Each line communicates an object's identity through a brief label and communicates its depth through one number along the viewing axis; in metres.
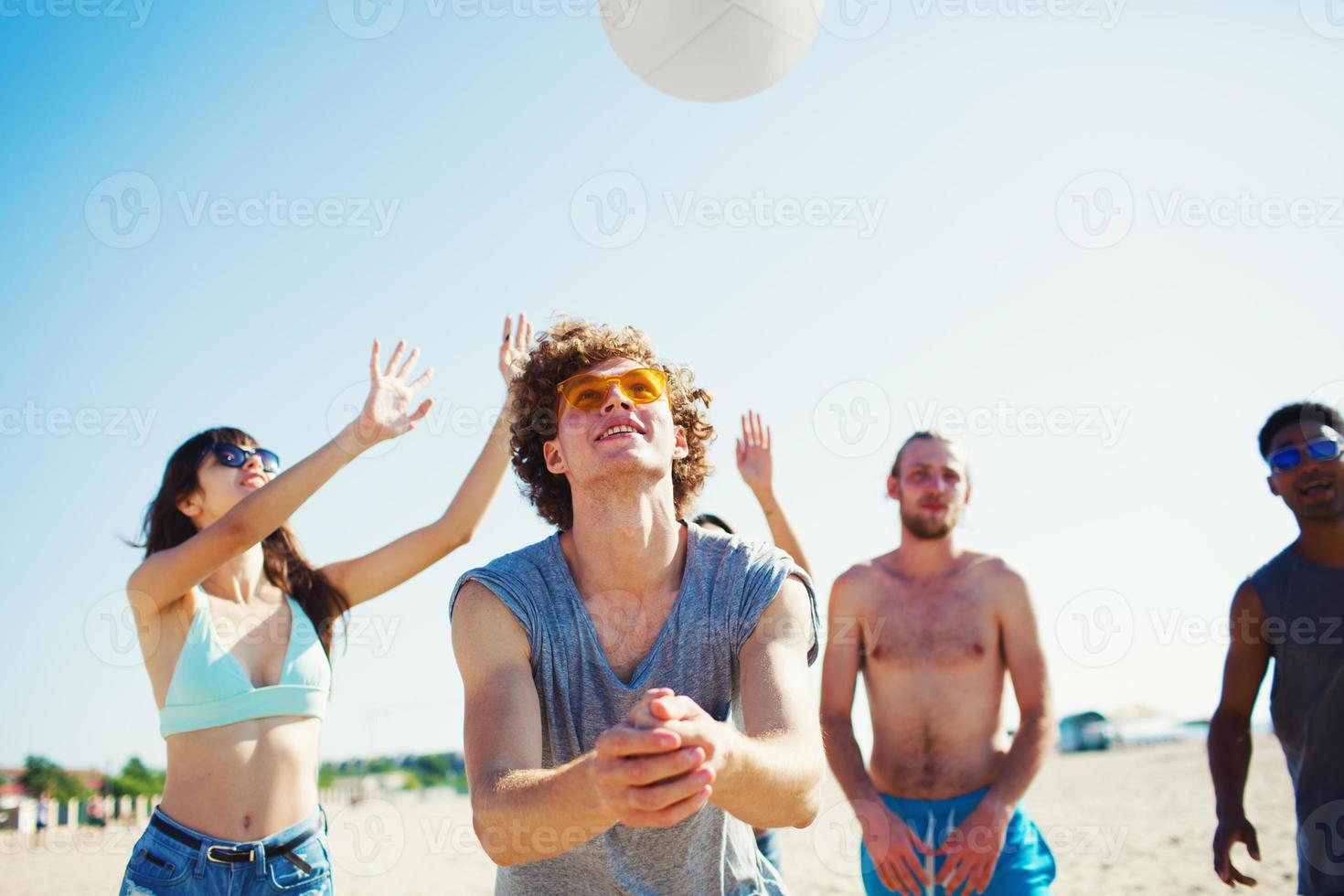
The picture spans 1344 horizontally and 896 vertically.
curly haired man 2.25
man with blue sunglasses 4.17
